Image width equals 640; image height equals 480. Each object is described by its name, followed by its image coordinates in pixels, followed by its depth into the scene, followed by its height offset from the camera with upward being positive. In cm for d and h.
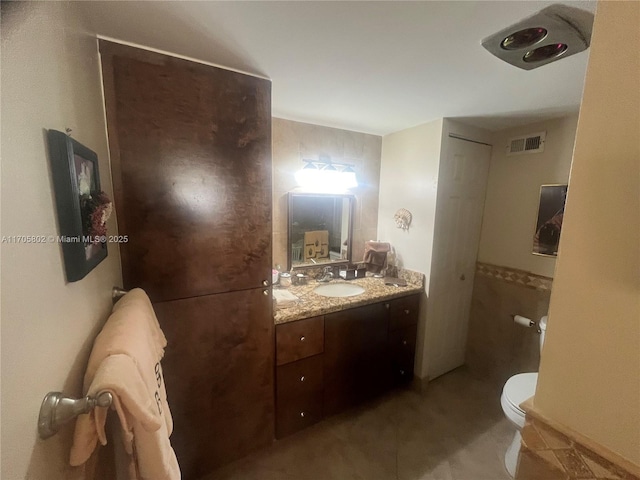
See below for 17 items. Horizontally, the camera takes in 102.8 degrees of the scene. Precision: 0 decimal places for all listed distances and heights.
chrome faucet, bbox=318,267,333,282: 204 -56
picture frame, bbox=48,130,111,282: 54 +0
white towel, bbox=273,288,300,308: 156 -60
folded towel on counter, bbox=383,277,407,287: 195 -58
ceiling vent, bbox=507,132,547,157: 180 +47
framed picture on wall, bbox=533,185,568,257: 174 -7
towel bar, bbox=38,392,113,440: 46 -38
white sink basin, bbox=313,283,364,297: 189 -63
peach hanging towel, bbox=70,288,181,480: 52 -43
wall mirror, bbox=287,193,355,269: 196 -19
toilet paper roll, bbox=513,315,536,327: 179 -79
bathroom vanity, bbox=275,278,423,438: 148 -93
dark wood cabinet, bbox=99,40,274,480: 101 -12
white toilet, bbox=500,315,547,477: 139 -108
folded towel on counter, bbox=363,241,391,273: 214 -42
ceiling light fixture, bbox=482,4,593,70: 79 +59
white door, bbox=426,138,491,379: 187 -32
